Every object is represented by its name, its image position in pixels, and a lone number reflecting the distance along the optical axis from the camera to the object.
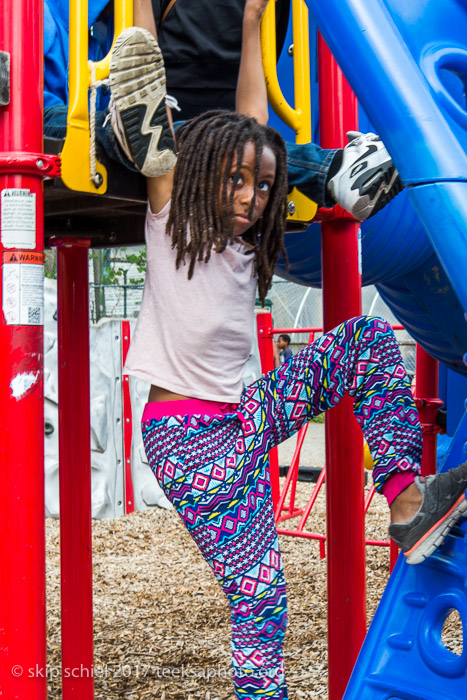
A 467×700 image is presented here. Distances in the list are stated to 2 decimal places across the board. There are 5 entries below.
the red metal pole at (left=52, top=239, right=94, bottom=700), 3.70
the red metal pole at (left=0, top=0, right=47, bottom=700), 2.86
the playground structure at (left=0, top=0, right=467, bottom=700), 2.66
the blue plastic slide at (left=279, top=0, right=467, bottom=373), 2.64
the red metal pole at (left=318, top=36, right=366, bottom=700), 3.76
